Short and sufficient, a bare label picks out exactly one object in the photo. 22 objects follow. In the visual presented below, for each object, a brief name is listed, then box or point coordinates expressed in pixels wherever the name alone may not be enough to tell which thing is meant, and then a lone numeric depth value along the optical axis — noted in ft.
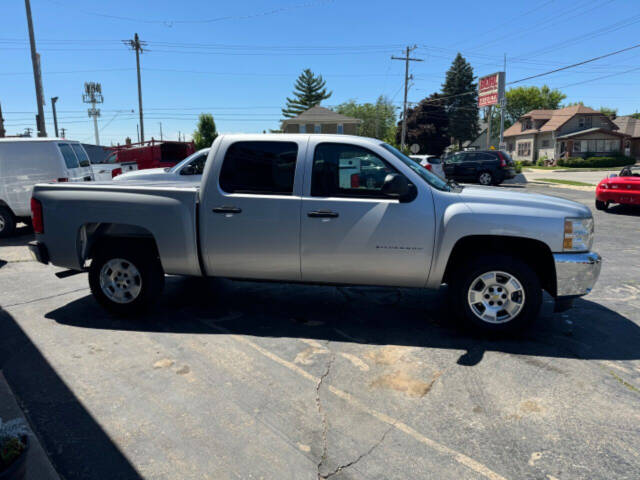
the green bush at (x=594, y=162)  154.71
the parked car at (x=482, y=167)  73.87
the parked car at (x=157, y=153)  58.41
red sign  120.98
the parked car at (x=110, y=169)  43.14
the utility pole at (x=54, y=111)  166.07
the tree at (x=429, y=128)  191.01
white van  29.50
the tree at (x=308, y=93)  257.55
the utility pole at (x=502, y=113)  100.42
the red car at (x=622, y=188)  42.09
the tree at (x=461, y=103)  226.99
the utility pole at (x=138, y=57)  117.17
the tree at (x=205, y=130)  157.69
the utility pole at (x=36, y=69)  59.72
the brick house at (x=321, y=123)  180.55
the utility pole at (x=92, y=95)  254.47
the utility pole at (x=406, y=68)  145.69
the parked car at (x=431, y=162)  62.42
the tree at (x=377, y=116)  281.74
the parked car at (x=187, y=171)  31.45
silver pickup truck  13.66
